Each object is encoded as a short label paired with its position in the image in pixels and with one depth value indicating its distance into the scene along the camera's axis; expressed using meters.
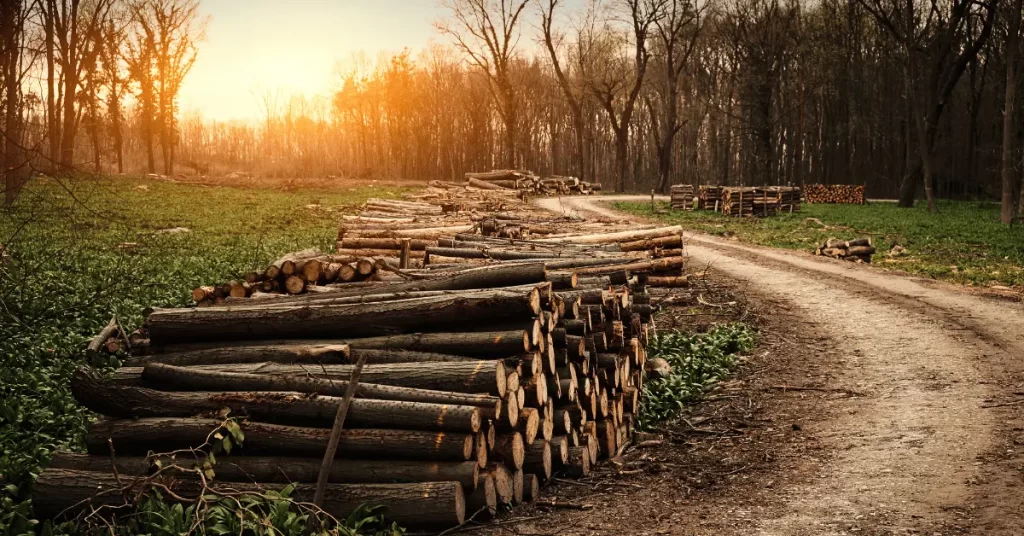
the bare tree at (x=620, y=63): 46.84
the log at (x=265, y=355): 6.45
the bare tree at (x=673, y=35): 46.19
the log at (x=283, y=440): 5.53
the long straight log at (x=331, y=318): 6.48
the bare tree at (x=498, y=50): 50.03
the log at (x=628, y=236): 15.06
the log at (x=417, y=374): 5.90
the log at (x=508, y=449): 5.94
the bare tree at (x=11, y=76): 11.21
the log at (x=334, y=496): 5.36
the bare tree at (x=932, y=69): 32.25
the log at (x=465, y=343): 6.27
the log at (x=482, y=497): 5.63
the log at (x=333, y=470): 5.50
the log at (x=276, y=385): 5.75
